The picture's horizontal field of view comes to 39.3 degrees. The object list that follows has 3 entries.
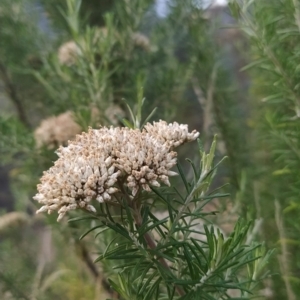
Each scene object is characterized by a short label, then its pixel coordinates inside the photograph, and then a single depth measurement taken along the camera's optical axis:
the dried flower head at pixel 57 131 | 0.54
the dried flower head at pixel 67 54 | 0.59
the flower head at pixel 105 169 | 0.22
